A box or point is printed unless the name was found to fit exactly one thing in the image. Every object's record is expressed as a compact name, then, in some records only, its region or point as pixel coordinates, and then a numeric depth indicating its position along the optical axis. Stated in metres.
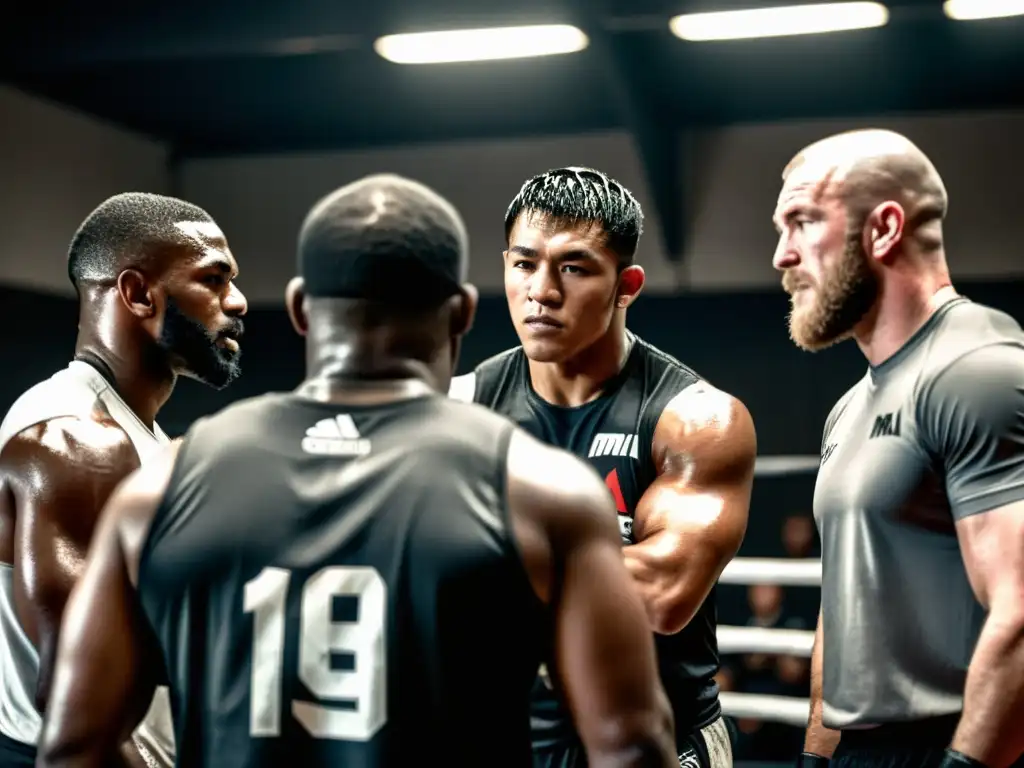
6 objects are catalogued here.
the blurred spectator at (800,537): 7.25
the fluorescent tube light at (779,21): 6.71
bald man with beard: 2.07
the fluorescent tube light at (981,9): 6.64
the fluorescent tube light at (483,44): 7.24
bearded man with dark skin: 2.41
